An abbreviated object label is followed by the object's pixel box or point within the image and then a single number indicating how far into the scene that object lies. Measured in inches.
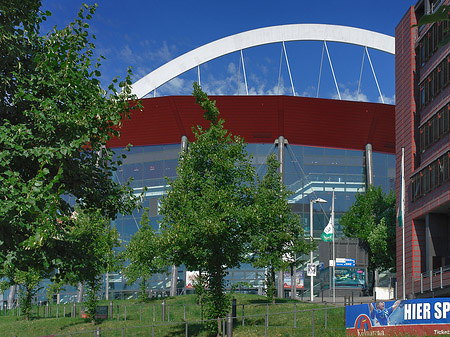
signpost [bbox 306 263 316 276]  1823.3
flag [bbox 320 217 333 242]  1883.6
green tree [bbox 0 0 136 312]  535.8
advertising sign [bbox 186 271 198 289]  2584.4
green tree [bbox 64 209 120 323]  663.1
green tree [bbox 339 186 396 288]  2279.8
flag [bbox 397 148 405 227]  1825.8
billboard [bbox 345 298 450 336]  765.3
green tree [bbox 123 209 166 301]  2127.2
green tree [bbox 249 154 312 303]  1646.2
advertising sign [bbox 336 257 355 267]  2252.7
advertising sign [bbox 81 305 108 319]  1632.0
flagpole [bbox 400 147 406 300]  1817.2
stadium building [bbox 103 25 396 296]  2618.1
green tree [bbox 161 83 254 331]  1090.7
